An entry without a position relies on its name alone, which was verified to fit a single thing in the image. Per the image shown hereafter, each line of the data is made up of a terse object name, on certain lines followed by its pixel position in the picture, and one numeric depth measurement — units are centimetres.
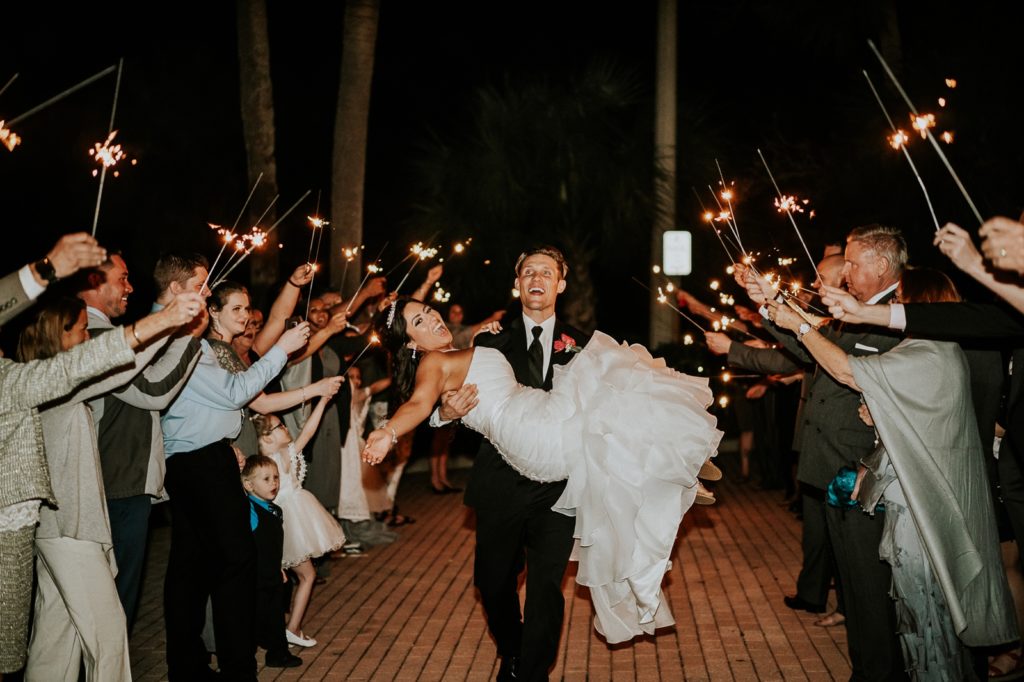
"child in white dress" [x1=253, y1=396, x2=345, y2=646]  666
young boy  623
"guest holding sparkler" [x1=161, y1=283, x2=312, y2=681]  548
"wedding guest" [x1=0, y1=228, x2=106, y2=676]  396
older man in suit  538
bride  511
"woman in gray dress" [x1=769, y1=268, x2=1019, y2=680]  490
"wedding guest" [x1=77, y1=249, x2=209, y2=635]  514
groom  531
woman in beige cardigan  462
